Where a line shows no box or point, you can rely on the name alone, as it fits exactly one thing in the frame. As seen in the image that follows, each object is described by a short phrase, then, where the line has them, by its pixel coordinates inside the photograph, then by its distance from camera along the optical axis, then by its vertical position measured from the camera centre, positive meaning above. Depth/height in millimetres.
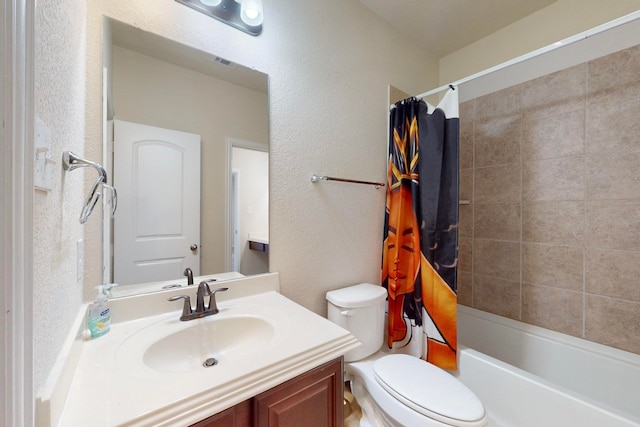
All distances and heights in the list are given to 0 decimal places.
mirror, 971 +213
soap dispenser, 814 -342
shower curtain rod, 1016 +771
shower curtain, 1489 -114
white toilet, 964 -728
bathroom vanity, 543 -413
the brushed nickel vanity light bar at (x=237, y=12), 1089 +877
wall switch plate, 425 +93
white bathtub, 1090 -860
